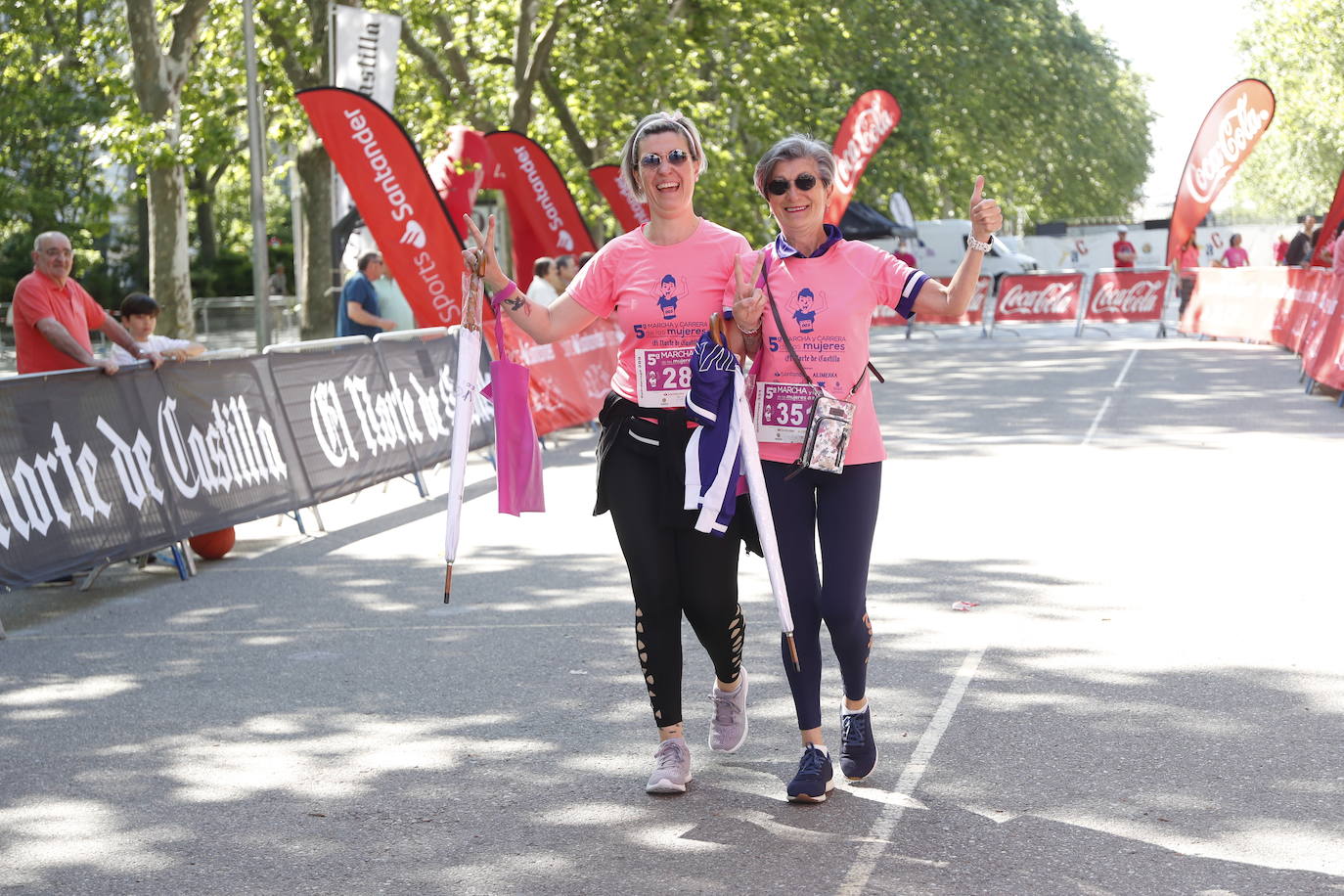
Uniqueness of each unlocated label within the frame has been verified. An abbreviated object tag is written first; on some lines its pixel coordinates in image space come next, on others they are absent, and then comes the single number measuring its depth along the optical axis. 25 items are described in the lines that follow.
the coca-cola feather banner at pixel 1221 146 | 25.64
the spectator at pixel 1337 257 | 18.32
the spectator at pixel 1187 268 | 30.30
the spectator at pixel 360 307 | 15.45
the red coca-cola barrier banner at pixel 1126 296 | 32.19
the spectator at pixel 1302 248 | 25.33
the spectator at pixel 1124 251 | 35.72
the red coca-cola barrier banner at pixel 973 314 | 34.16
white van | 54.00
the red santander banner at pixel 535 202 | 22.50
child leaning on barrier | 10.55
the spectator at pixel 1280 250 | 38.51
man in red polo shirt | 10.00
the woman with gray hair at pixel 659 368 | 4.95
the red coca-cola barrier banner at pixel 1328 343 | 16.86
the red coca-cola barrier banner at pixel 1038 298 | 33.12
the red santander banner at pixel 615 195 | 25.52
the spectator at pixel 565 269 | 18.19
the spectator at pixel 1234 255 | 34.00
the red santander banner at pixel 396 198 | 16.00
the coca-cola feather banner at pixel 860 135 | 24.27
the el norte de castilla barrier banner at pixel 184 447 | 8.55
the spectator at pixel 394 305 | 16.56
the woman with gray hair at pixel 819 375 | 4.94
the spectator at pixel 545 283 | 17.61
